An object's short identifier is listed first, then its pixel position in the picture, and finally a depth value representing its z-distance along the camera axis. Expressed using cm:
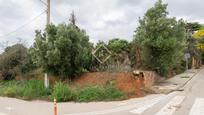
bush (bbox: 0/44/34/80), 1071
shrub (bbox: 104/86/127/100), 731
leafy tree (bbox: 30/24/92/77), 853
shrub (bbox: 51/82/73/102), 734
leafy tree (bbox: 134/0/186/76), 997
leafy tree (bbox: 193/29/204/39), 2926
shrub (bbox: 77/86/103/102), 724
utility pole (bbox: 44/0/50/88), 840
